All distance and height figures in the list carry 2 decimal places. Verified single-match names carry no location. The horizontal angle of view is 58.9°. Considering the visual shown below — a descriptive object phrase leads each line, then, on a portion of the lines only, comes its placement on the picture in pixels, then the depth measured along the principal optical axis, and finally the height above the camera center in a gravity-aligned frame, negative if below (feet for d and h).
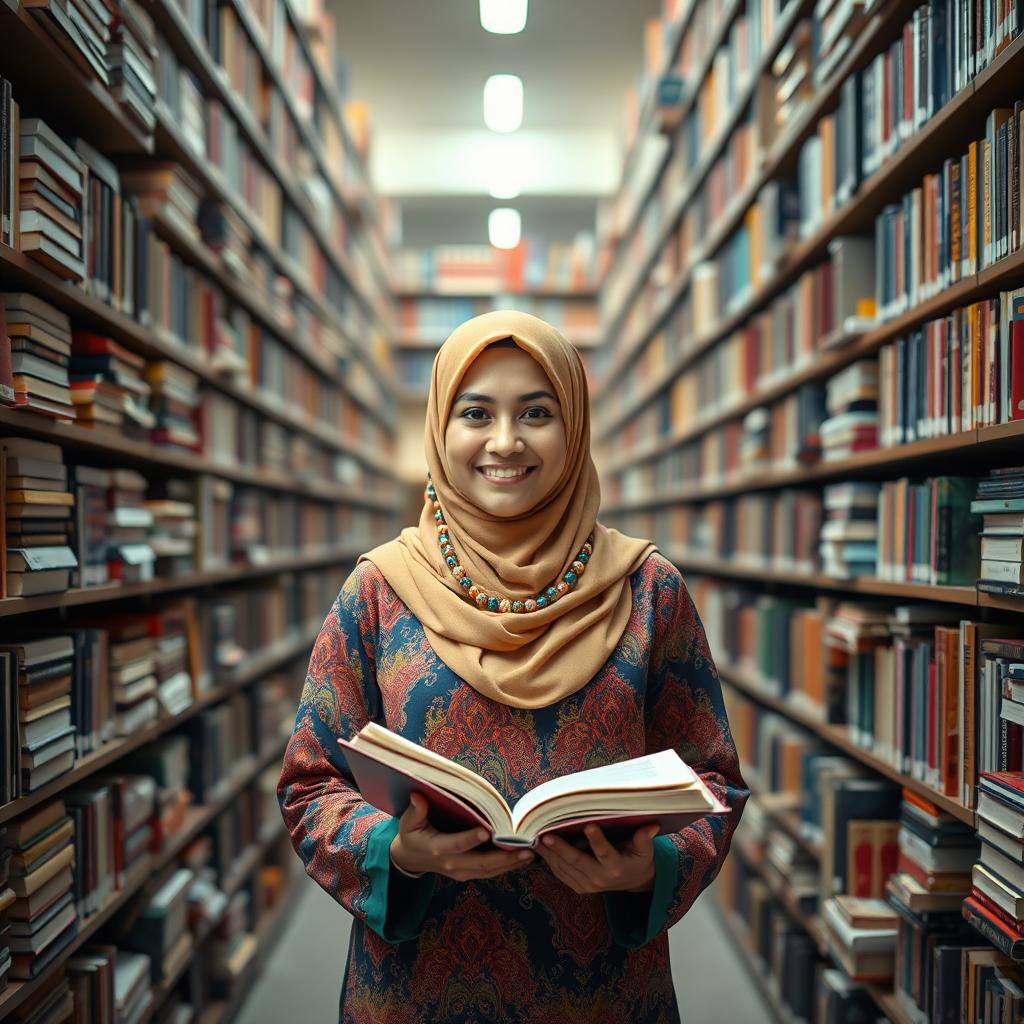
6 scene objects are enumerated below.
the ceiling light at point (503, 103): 17.04 +7.89
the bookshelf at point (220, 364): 5.33 +1.20
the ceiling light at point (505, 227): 21.89 +6.90
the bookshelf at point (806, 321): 5.15 +1.47
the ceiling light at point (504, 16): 13.43 +7.44
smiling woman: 3.61 -0.83
